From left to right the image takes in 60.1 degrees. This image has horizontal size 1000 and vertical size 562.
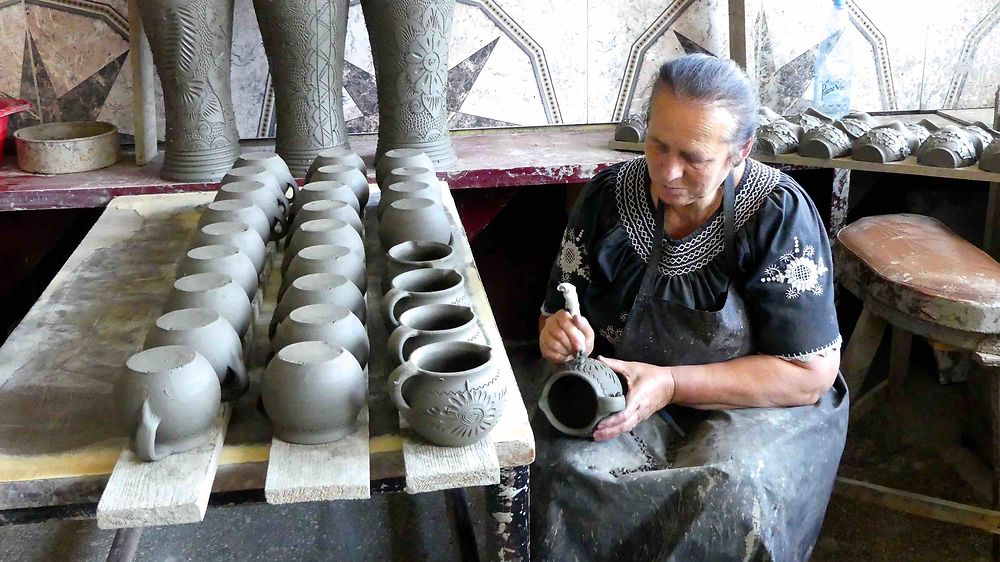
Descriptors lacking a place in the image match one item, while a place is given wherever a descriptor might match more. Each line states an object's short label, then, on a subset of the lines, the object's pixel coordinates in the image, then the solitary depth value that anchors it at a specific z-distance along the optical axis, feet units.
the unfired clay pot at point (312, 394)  3.95
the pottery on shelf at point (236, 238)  5.67
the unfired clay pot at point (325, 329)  4.37
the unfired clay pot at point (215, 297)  4.74
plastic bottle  10.98
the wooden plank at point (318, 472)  3.75
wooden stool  6.67
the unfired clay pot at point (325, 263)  5.21
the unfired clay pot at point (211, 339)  4.26
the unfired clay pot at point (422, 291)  4.86
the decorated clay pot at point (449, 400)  3.91
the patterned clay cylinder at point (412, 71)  8.91
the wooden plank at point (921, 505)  6.91
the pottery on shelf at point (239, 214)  6.14
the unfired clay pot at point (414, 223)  5.96
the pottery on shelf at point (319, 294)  4.80
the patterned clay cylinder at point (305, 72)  8.73
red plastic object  9.41
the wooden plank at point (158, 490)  3.59
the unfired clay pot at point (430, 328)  4.40
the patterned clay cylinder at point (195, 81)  8.52
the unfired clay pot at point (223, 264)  5.19
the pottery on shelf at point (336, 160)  7.63
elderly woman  5.18
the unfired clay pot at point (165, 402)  3.82
